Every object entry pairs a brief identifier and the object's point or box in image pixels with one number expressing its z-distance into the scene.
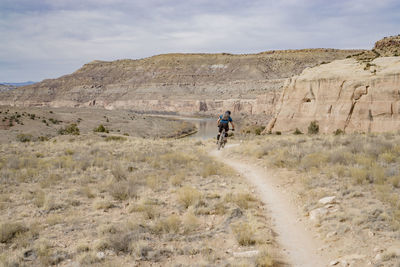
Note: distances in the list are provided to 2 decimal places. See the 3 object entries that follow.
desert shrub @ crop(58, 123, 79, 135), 44.14
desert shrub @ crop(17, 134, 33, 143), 31.36
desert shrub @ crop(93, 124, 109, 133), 48.26
